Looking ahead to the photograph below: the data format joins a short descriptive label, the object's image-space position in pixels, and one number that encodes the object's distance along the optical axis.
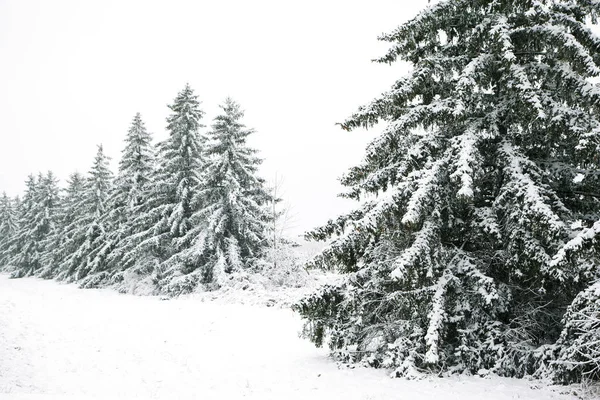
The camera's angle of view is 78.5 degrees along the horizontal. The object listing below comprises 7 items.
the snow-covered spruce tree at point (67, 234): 35.12
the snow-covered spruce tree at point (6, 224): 57.88
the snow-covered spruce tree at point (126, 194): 28.86
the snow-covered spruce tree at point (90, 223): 32.56
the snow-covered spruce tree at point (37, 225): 45.81
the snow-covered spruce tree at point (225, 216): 22.70
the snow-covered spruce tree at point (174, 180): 25.50
